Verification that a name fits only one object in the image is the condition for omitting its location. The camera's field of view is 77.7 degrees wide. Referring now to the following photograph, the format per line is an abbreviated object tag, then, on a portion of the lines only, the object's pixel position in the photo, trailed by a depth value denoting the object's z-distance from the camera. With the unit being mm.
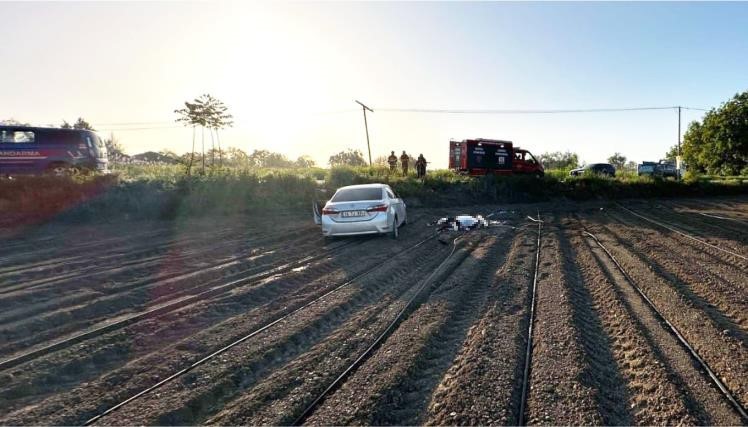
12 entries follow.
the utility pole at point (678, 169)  39650
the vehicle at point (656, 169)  41000
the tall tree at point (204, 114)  24797
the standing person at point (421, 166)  27370
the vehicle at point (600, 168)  39088
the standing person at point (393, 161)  29459
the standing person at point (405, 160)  28827
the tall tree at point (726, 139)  51106
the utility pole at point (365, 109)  40400
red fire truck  32875
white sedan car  11430
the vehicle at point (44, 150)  20125
